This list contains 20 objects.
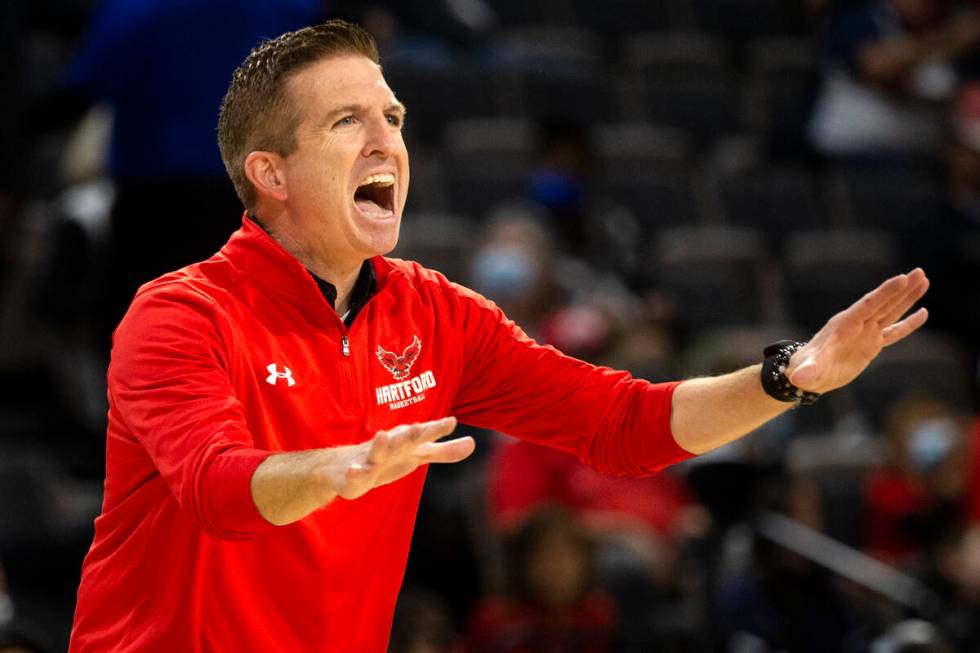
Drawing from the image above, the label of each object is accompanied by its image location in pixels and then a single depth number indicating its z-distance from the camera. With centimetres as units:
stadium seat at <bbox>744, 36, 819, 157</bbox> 1892
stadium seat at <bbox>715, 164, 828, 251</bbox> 1823
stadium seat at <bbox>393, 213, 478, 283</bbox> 1485
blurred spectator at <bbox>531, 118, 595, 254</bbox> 1683
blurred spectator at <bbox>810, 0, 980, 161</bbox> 1855
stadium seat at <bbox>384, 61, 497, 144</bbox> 1787
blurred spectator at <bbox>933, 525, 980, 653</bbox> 1110
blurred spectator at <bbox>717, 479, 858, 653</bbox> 1127
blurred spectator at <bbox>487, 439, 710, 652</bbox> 1136
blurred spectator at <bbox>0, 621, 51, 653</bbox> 697
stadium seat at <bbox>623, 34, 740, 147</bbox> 1983
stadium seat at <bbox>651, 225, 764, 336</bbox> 1641
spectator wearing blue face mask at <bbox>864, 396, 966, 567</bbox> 1296
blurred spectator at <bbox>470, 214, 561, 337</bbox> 1435
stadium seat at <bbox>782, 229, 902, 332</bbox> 1686
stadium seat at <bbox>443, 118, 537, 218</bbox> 1702
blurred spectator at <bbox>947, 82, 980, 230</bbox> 1770
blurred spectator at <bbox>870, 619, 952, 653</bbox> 1002
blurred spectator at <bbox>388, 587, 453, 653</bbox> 1020
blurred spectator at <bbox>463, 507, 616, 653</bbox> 1080
